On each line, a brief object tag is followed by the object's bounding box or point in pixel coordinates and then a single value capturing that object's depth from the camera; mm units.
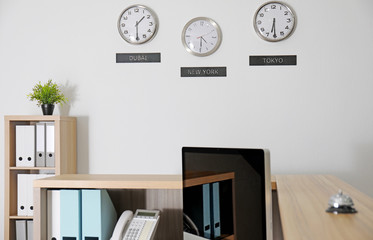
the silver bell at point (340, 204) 1234
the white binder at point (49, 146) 4062
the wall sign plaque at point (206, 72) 4297
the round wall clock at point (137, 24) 4367
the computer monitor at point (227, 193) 1565
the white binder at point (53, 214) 2395
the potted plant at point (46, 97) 4223
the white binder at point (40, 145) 4059
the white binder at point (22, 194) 4023
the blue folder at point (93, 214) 2312
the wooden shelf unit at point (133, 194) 2316
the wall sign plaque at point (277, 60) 4246
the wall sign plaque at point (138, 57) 4363
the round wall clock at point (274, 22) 4238
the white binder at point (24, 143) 4055
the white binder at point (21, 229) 4004
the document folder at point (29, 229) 4004
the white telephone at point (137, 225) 2340
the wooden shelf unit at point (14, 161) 4004
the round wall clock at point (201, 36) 4297
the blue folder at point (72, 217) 2322
